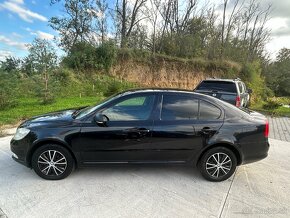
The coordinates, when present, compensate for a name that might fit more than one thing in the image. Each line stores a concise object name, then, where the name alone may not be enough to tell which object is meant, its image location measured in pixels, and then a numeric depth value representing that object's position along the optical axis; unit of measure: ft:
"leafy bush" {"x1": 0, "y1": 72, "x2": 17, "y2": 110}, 31.71
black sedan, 12.82
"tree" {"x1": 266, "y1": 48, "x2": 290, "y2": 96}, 100.78
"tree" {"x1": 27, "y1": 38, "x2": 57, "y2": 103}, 36.99
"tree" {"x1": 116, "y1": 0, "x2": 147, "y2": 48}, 70.95
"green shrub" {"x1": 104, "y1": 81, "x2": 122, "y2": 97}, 53.67
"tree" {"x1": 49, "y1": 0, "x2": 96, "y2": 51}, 60.64
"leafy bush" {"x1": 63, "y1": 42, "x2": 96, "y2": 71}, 56.85
